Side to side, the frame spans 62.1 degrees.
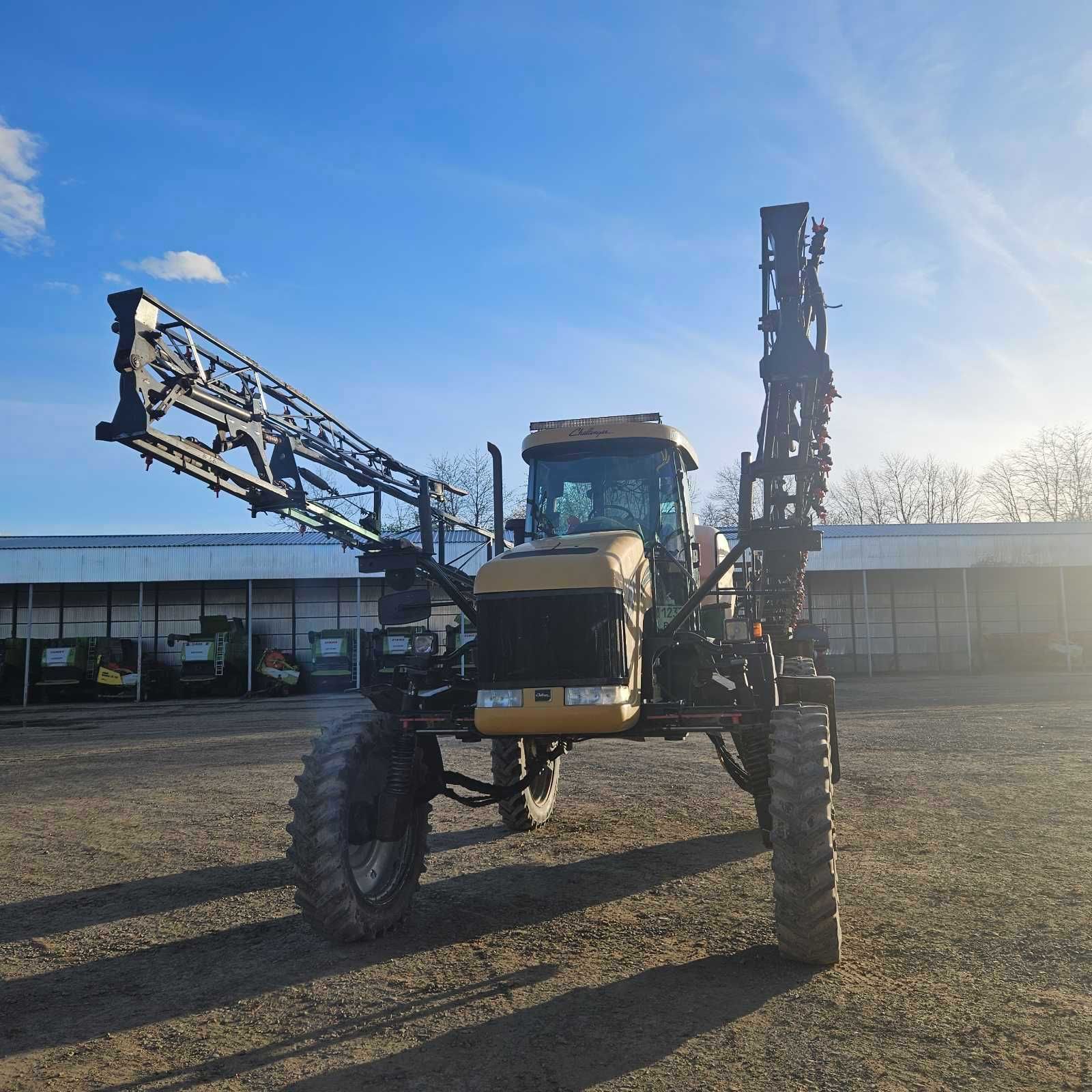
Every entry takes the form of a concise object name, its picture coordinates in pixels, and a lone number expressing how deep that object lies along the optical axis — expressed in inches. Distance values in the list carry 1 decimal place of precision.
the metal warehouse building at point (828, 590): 1084.5
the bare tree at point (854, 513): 2370.8
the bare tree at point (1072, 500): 2026.3
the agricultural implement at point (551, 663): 192.1
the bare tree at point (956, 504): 2313.0
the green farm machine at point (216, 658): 1043.9
